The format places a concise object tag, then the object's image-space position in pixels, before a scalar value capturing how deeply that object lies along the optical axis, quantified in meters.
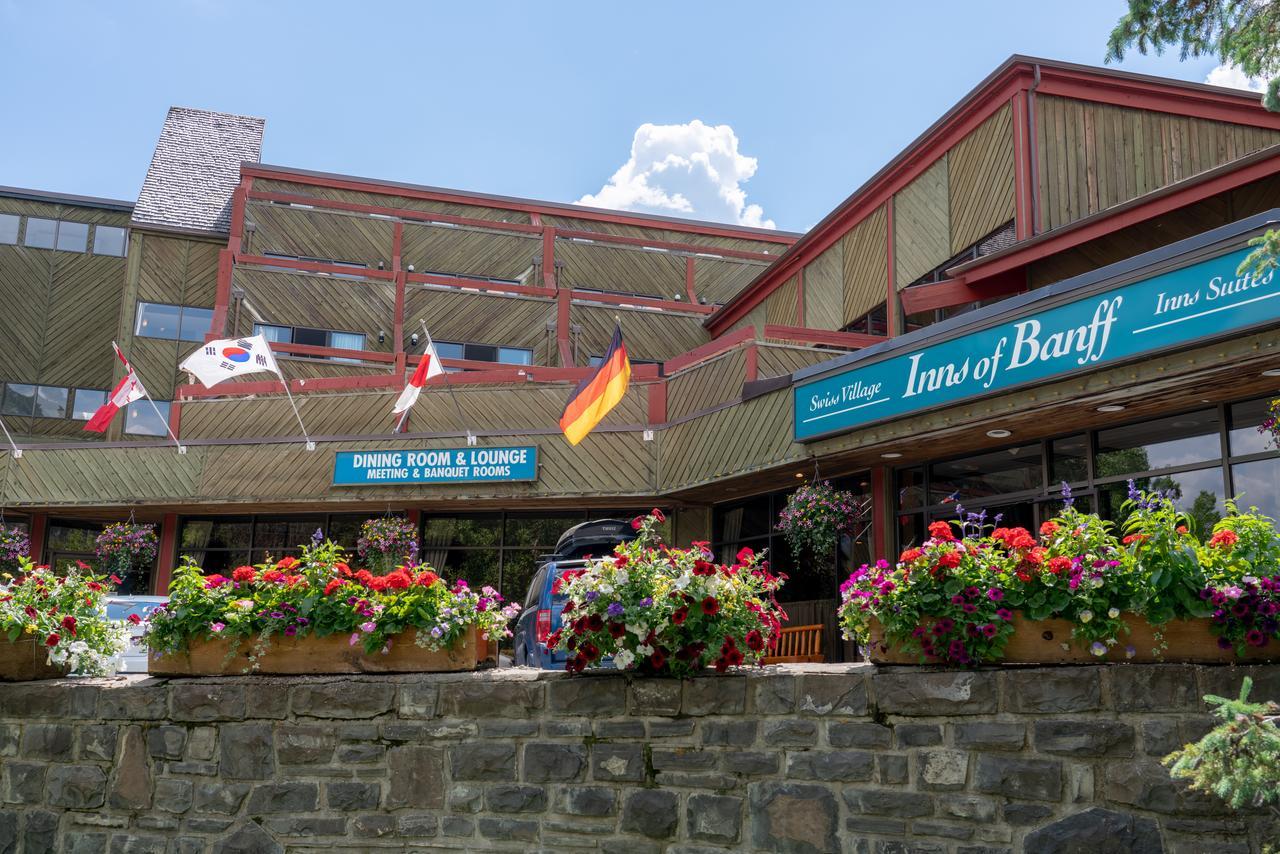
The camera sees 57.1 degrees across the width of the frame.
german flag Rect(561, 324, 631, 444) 14.76
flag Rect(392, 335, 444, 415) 18.17
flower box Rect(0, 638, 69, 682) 7.78
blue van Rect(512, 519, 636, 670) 10.93
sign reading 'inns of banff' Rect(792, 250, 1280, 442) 9.62
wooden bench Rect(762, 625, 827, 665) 14.85
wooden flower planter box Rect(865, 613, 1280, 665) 5.31
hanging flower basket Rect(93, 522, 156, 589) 20.33
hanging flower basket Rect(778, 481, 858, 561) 14.38
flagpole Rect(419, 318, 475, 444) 19.23
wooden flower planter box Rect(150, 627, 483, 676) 6.95
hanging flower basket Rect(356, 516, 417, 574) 19.20
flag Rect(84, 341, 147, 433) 19.70
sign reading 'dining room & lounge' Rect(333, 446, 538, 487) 18.66
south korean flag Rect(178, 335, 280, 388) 18.42
